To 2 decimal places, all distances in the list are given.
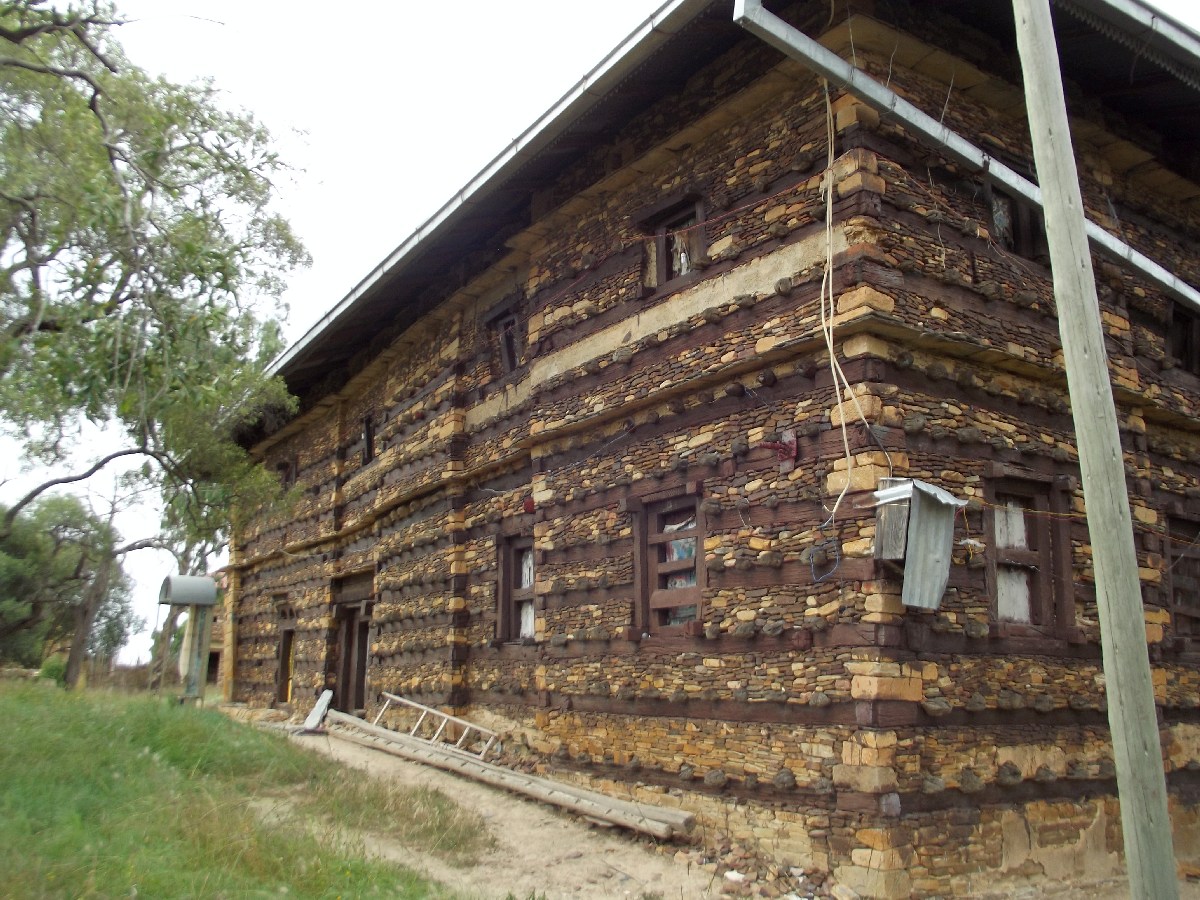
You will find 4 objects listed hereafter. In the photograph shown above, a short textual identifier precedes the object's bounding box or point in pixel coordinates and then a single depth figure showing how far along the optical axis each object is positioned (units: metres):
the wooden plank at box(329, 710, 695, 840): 8.30
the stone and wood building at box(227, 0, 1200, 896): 7.60
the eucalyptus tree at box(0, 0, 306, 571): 7.03
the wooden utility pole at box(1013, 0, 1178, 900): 4.49
